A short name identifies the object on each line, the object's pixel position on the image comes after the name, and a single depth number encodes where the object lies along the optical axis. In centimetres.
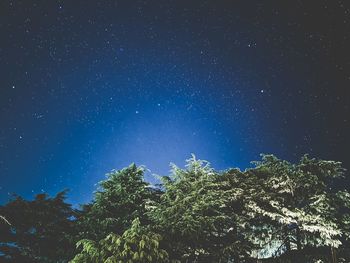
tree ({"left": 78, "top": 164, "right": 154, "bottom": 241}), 1431
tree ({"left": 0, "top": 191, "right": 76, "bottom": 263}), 1625
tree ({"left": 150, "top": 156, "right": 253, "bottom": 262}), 1232
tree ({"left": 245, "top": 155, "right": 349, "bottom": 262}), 1644
